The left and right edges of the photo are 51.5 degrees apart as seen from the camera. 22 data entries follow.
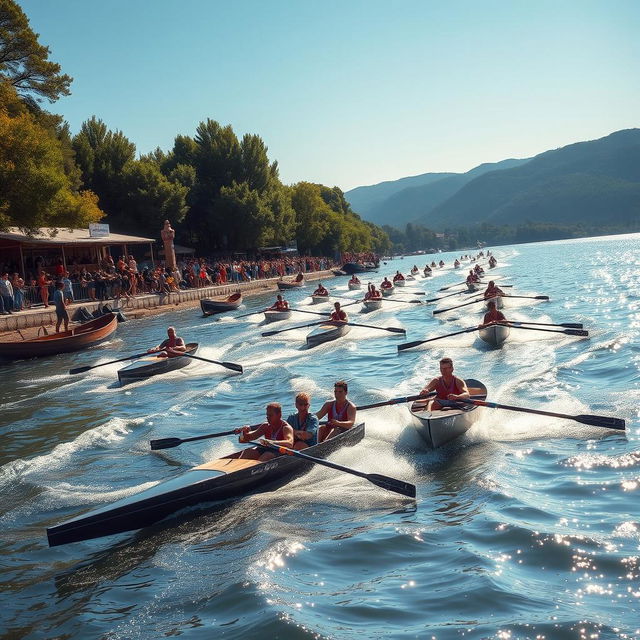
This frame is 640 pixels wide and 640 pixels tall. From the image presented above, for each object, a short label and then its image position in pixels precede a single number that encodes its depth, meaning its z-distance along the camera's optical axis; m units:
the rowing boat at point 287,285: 56.92
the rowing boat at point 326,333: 24.67
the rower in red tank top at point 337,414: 11.70
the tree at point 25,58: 37.88
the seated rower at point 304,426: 10.95
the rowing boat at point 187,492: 8.21
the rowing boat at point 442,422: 11.39
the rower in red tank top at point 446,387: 12.45
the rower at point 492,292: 31.23
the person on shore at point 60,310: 26.63
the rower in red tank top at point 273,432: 10.57
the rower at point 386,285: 45.66
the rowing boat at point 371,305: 34.93
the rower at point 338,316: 26.12
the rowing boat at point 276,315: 30.98
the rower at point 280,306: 31.52
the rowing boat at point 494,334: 21.03
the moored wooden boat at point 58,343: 24.22
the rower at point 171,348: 20.98
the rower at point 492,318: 21.31
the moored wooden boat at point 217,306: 36.59
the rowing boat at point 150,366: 19.69
